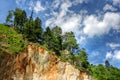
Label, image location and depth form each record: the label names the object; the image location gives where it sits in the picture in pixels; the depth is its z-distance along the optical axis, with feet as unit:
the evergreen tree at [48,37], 103.05
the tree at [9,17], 111.76
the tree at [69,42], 114.03
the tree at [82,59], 106.11
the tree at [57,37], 104.06
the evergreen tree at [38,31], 102.93
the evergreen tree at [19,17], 112.26
